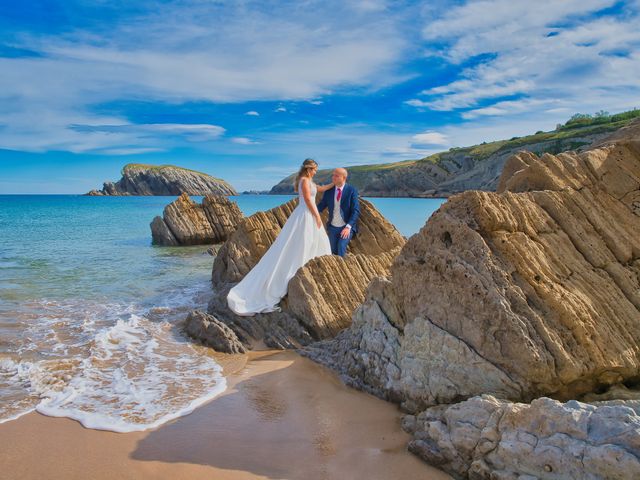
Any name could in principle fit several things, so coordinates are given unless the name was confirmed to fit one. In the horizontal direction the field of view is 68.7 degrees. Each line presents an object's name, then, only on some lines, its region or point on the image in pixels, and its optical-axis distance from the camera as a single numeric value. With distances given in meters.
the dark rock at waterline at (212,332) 8.34
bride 9.31
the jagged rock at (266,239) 11.57
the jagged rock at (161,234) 28.31
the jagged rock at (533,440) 3.57
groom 10.66
